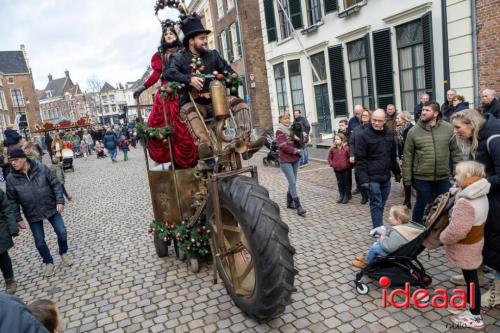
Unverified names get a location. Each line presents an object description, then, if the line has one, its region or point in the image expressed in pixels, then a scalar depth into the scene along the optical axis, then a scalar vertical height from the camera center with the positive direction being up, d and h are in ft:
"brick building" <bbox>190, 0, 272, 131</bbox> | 71.26 +10.86
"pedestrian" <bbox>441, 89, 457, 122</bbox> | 27.17 -1.65
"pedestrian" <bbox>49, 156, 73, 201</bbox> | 30.76 -2.77
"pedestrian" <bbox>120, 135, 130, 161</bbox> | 65.16 -3.48
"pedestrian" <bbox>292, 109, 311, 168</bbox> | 36.13 -2.51
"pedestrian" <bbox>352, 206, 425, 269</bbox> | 12.26 -4.65
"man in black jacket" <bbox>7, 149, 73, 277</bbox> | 17.40 -2.65
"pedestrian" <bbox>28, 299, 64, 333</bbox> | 6.98 -3.25
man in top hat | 13.38 +1.54
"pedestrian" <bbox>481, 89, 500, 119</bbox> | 22.16 -1.39
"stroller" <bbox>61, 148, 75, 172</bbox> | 56.85 -3.69
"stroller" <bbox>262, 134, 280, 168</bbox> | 40.11 -5.18
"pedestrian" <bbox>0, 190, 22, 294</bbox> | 15.94 -3.97
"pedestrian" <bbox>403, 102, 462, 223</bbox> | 15.35 -2.69
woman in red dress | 15.12 +0.08
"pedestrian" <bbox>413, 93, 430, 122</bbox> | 28.71 -1.77
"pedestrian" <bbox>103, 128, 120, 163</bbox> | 64.54 -2.69
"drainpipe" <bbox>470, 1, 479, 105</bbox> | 30.10 +2.20
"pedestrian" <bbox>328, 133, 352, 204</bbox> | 24.13 -4.20
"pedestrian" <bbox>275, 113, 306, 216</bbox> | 22.36 -3.10
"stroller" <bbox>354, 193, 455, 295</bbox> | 11.35 -5.50
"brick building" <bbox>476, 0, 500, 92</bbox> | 29.01 +2.80
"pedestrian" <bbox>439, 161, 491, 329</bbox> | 9.87 -3.86
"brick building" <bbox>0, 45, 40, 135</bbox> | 179.32 +26.69
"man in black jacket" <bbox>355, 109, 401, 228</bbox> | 16.48 -2.93
